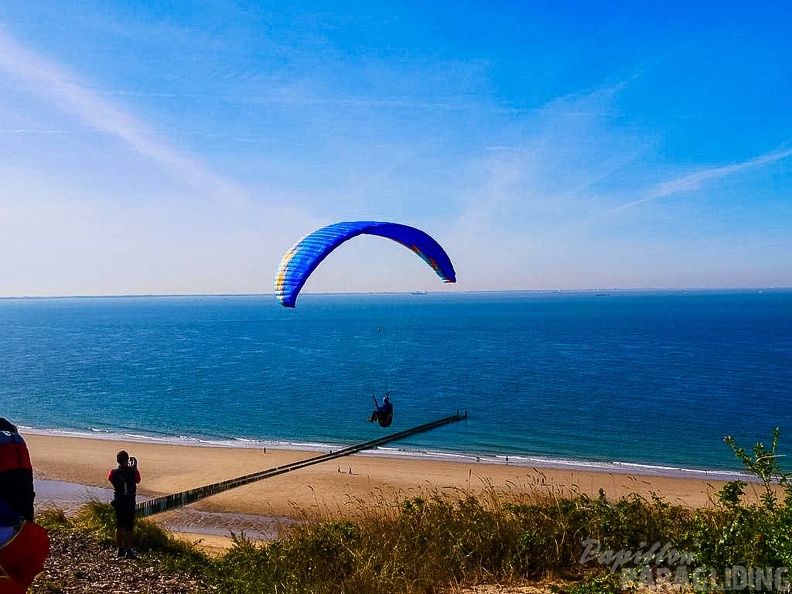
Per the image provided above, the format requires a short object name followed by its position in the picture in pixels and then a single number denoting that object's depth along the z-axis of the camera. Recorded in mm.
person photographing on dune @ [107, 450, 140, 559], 8250
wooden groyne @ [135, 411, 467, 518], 12000
